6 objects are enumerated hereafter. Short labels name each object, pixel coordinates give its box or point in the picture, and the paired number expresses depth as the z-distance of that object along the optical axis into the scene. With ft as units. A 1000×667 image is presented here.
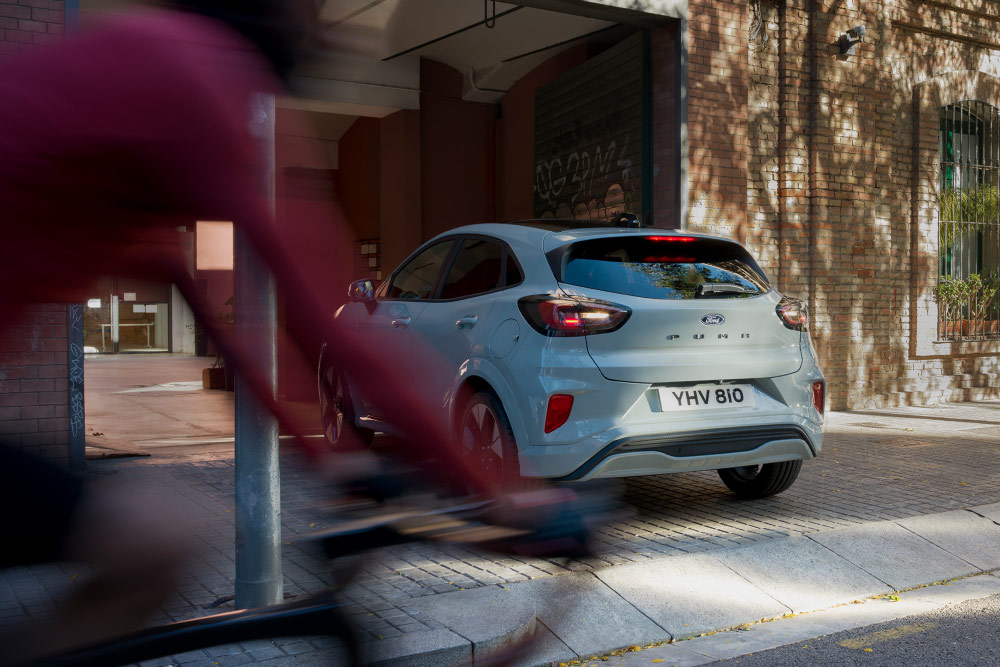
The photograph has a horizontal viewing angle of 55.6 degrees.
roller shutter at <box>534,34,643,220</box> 33.58
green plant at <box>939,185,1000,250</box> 40.16
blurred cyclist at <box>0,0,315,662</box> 2.53
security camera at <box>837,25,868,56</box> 35.19
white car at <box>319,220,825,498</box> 15.34
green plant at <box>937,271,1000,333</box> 39.65
